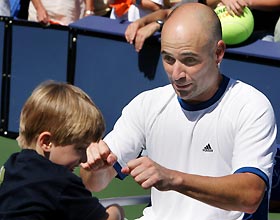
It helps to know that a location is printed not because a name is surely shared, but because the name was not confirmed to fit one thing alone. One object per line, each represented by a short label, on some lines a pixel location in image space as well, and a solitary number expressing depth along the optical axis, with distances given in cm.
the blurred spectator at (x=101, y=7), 1536
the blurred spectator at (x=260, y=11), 1147
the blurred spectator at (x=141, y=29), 1209
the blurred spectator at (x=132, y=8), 1328
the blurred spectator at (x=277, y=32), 1173
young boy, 515
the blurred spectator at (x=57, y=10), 1474
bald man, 633
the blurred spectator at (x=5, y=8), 1524
